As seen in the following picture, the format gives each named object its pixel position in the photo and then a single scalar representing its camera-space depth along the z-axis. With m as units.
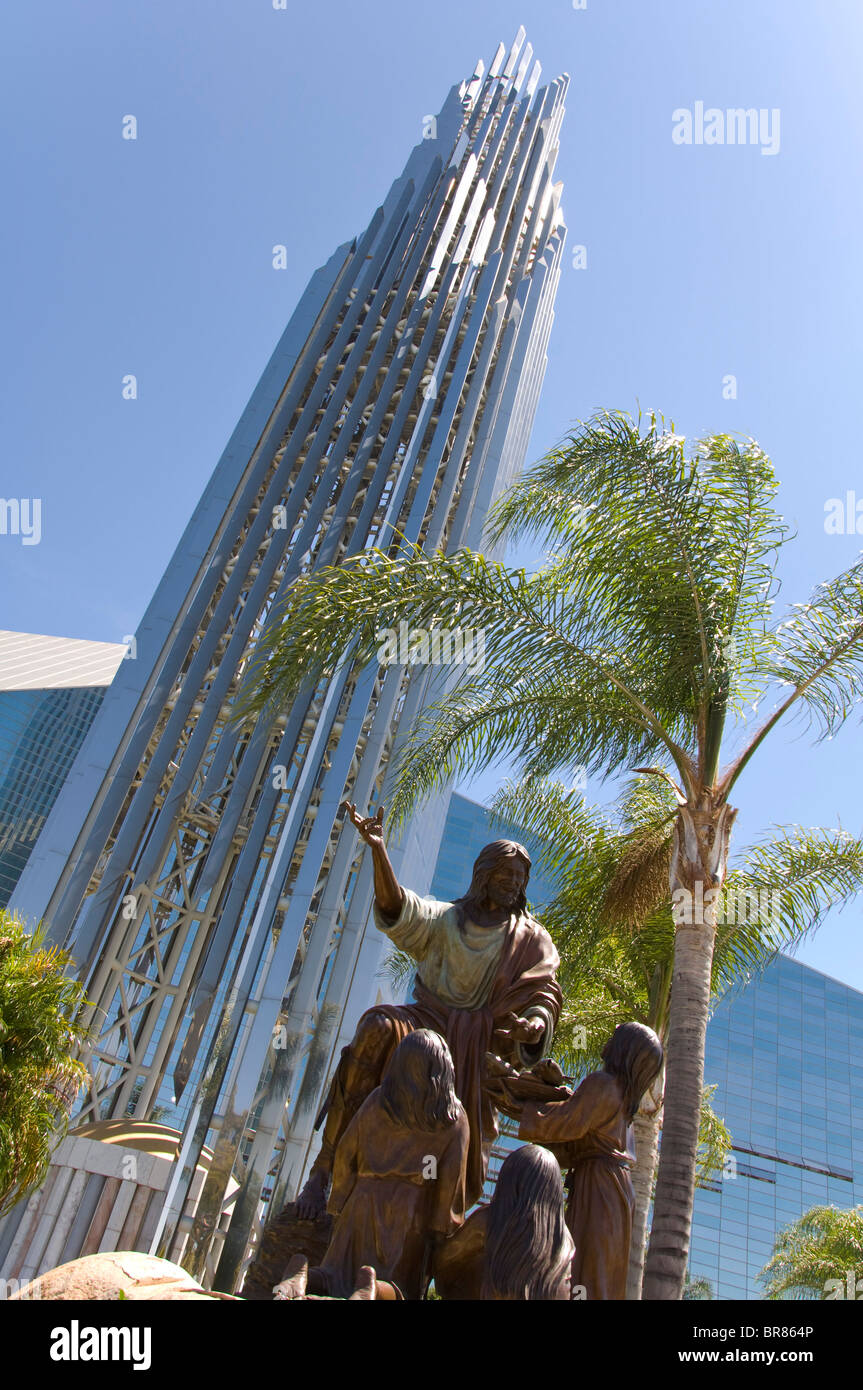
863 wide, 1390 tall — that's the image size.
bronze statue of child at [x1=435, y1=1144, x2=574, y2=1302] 2.83
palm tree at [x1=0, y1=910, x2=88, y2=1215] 9.33
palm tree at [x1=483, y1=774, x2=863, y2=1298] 10.19
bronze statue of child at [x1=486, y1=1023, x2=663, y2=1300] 3.77
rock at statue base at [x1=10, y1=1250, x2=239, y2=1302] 2.65
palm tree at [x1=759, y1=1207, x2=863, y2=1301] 19.33
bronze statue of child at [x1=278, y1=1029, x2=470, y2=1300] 3.55
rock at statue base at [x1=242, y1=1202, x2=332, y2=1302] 4.07
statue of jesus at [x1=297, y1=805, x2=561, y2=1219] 4.26
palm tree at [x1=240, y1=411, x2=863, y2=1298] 7.96
